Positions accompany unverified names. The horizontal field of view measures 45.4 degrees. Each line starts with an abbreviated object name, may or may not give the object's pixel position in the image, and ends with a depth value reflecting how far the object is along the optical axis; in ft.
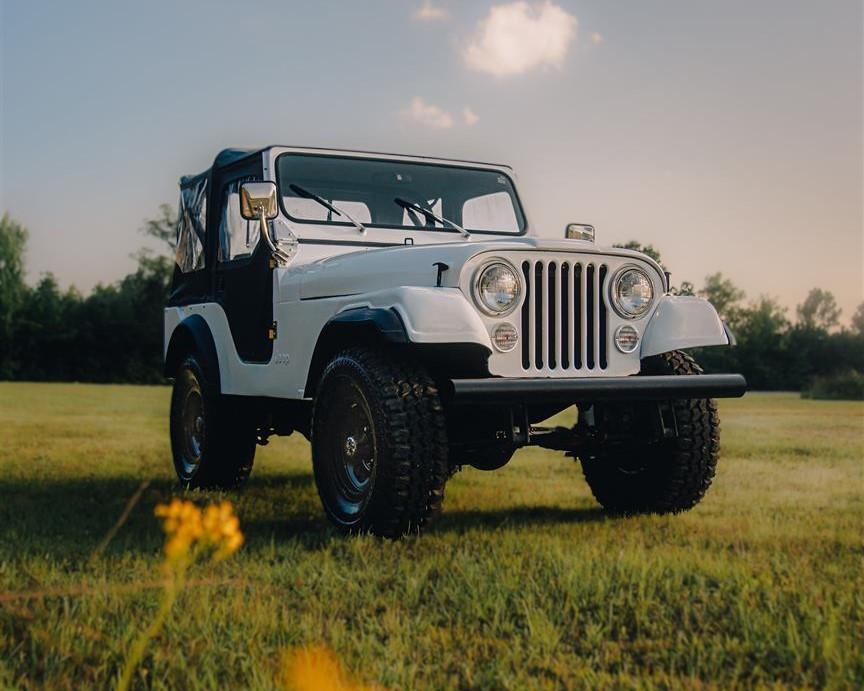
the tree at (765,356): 140.67
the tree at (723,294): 196.65
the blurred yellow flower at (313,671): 9.81
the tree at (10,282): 165.17
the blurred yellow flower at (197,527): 5.32
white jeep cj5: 16.19
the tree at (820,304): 257.55
